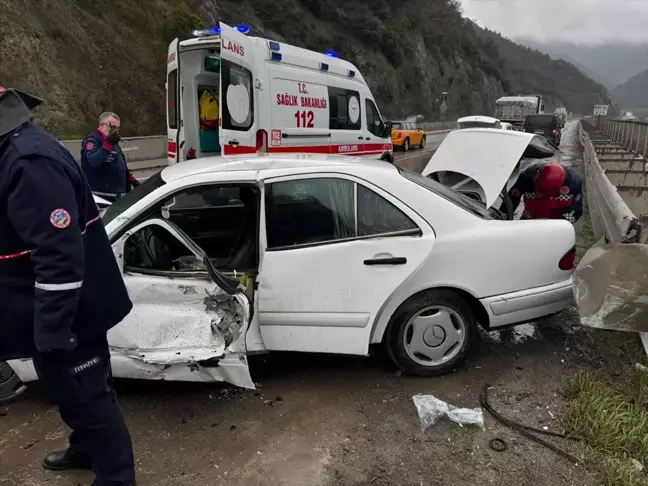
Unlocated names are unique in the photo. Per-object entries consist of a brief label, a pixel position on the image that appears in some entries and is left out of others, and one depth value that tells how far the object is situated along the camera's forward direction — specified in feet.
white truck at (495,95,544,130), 112.27
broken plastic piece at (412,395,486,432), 10.10
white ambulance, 24.39
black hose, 9.24
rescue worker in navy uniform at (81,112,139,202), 17.26
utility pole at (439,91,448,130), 178.91
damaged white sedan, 10.17
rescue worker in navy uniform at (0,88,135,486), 6.29
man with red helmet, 16.17
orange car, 79.15
